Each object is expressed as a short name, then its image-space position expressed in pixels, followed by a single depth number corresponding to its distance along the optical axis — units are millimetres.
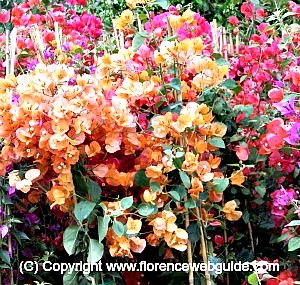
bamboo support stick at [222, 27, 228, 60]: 2051
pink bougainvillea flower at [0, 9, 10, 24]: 2246
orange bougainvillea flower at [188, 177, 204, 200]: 1312
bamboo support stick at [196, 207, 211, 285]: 1375
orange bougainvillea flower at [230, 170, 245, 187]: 1412
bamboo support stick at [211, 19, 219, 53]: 1809
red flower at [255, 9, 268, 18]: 2232
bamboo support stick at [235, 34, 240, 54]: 2179
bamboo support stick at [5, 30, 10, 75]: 1612
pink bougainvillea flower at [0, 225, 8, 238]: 1372
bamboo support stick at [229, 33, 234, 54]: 2176
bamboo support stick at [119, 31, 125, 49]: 1794
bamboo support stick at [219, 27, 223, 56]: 2010
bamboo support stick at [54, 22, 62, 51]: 1787
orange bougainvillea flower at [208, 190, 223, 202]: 1382
